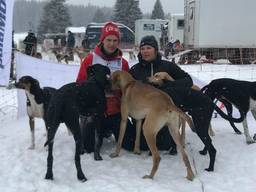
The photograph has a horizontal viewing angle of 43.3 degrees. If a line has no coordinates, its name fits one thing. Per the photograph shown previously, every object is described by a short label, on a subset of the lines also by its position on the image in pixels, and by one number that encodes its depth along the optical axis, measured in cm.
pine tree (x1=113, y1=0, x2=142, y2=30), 4188
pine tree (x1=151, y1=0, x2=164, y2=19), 5223
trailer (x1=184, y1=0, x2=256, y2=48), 1441
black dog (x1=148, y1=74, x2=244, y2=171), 390
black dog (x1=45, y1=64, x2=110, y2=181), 354
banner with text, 580
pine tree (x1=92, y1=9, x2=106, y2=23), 6749
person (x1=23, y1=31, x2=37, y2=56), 1215
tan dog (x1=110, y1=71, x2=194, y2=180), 361
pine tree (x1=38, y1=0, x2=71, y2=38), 4205
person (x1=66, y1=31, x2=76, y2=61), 1755
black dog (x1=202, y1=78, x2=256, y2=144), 469
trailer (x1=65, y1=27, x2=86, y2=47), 3480
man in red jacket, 433
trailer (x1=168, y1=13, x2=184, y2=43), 2329
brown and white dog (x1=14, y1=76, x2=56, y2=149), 443
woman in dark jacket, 431
